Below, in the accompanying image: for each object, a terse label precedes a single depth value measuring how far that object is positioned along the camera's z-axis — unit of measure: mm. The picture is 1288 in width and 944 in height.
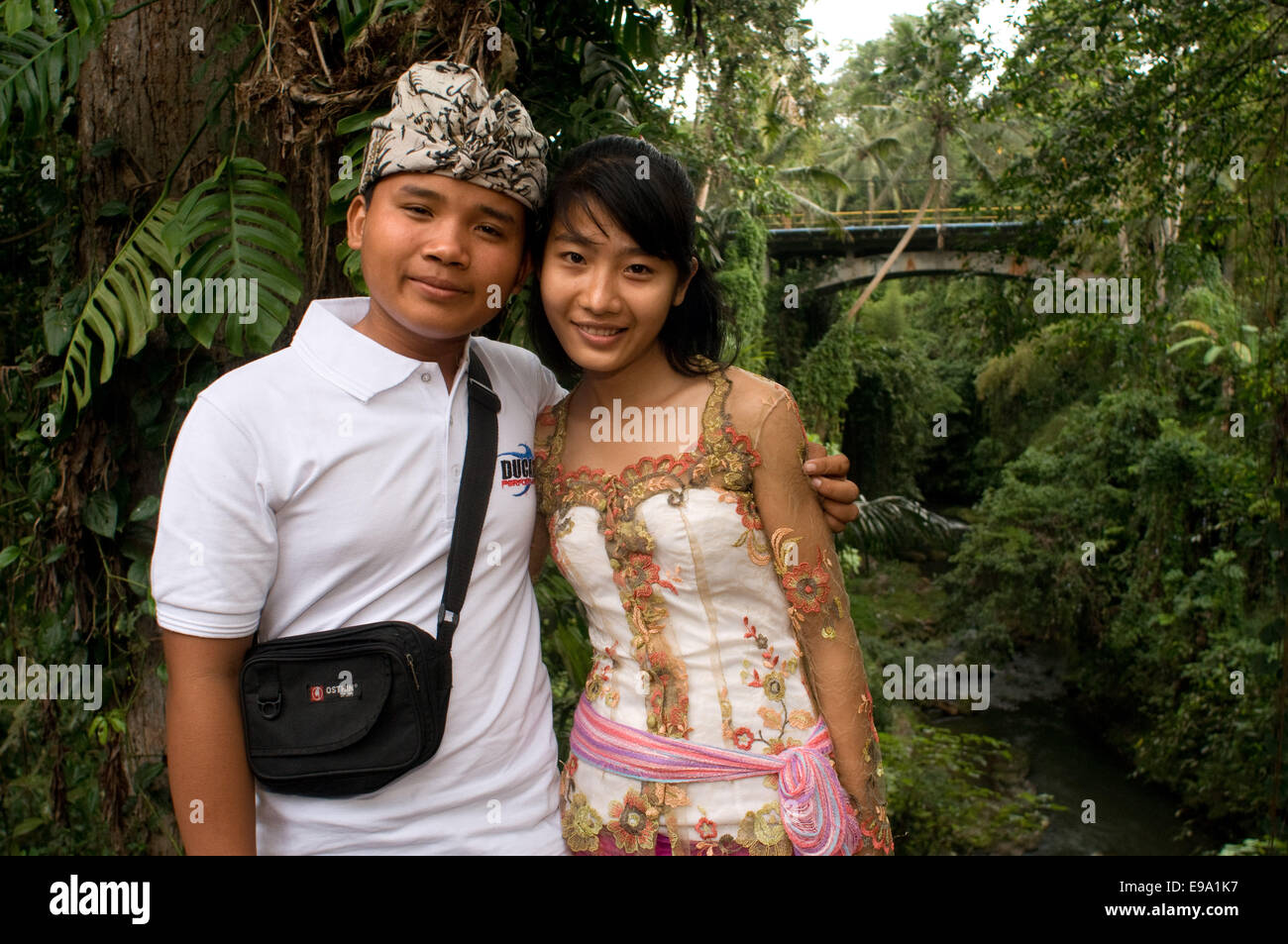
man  1345
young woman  1604
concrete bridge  18469
